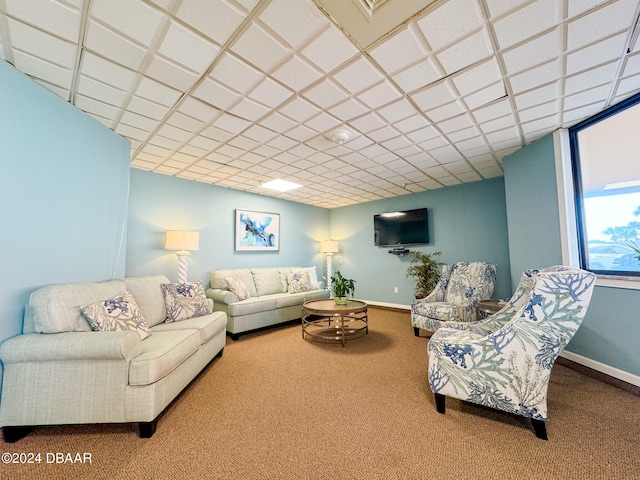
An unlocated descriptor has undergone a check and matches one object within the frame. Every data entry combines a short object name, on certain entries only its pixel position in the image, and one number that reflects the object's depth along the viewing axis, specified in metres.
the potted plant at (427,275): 4.66
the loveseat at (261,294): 3.56
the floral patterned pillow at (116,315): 1.76
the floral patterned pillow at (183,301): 2.60
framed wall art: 4.70
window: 2.12
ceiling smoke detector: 2.55
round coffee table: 3.20
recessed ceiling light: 4.26
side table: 2.71
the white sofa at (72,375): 1.51
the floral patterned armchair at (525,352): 1.45
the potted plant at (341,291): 3.52
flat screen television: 4.95
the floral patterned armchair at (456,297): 3.12
